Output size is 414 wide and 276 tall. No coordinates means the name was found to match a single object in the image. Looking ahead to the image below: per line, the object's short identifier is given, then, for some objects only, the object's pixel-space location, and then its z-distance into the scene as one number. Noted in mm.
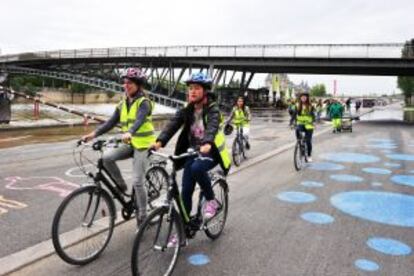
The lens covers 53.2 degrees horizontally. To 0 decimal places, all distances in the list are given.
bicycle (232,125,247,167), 10539
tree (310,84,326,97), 188925
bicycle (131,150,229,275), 3514
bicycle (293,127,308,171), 9833
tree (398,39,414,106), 96188
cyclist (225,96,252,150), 11225
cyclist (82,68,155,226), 4594
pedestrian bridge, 34956
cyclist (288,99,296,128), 10683
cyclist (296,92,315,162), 10336
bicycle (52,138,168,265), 3961
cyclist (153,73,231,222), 4270
